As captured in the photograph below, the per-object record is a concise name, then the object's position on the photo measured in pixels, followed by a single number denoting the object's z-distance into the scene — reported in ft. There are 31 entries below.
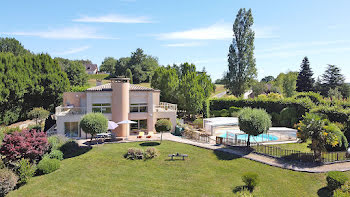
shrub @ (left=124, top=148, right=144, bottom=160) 70.90
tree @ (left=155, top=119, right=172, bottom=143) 83.66
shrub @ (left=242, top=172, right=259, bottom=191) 51.83
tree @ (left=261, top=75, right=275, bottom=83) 604.54
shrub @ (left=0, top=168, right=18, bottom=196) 53.57
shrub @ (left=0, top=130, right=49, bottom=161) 63.05
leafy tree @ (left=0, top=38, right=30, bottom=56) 269.01
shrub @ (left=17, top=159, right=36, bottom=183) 58.59
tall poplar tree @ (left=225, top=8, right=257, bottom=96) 170.09
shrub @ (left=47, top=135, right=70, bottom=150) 74.23
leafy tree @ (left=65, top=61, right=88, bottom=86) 212.84
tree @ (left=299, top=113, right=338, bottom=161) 60.13
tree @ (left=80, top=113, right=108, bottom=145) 74.38
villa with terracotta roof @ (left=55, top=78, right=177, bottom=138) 92.38
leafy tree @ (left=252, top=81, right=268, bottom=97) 245.65
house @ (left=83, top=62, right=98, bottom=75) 374.94
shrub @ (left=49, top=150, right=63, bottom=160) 70.24
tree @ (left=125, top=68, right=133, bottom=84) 253.44
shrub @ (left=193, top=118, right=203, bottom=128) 112.98
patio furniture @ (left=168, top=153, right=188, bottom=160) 68.12
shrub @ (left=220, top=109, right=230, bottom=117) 140.15
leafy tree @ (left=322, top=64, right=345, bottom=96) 226.38
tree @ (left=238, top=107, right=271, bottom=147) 69.77
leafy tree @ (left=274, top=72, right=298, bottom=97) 215.51
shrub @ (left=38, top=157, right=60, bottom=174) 63.05
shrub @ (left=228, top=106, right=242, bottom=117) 137.00
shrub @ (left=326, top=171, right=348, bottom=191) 48.83
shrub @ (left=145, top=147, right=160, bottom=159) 71.00
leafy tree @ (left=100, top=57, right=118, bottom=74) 344.24
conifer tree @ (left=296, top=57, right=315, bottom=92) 207.21
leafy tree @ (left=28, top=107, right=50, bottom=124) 112.68
